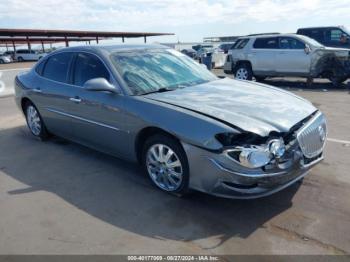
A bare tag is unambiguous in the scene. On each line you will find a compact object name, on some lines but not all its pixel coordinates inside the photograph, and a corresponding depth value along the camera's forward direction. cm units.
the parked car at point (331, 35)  1602
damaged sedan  352
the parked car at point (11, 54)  5731
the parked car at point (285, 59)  1278
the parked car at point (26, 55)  5316
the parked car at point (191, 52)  3570
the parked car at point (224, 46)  4345
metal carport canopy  4459
